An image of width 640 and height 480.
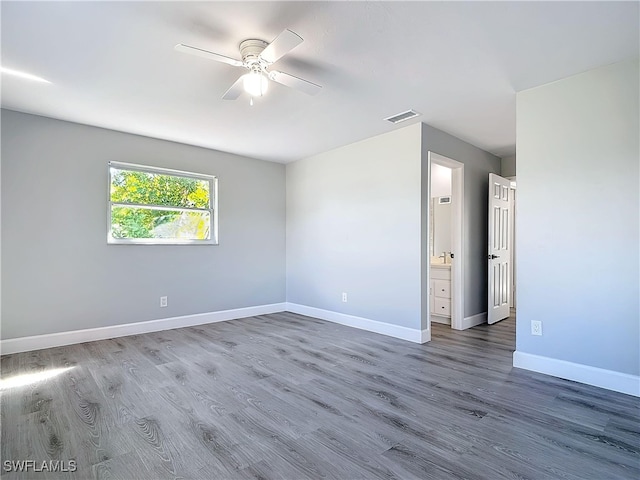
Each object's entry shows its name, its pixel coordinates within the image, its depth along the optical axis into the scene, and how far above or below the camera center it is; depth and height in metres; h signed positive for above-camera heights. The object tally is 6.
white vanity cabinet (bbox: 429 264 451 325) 4.68 -0.73
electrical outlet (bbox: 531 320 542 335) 2.89 -0.74
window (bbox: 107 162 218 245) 4.13 +0.46
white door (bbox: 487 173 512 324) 4.66 -0.11
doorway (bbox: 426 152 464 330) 4.41 -0.31
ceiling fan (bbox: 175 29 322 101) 1.95 +1.13
